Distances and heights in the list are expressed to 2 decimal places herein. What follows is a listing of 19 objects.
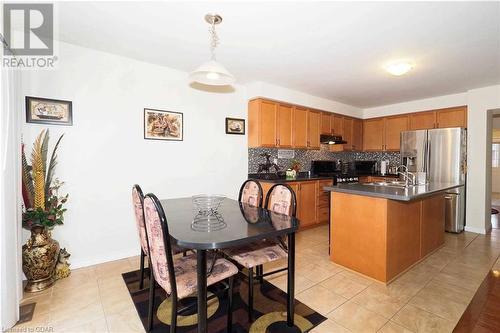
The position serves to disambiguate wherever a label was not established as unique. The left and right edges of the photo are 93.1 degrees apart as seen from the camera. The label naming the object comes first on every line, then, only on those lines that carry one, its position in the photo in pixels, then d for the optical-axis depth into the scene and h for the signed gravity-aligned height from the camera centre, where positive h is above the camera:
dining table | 1.35 -0.45
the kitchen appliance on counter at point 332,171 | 4.54 -0.18
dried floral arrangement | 2.24 -0.30
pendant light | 1.81 +0.74
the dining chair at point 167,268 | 1.41 -0.70
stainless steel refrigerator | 4.09 +0.04
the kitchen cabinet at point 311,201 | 4.07 -0.69
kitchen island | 2.37 -0.71
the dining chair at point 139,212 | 1.85 -0.41
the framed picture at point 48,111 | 2.42 +0.53
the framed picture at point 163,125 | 3.11 +0.50
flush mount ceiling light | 2.88 +1.18
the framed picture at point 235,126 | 3.87 +0.61
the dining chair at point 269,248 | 1.87 -0.75
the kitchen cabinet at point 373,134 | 5.41 +0.68
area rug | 1.78 -1.24
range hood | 4.71 +0.47
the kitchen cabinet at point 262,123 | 3.93 +0.67
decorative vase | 2.19 -0.93
